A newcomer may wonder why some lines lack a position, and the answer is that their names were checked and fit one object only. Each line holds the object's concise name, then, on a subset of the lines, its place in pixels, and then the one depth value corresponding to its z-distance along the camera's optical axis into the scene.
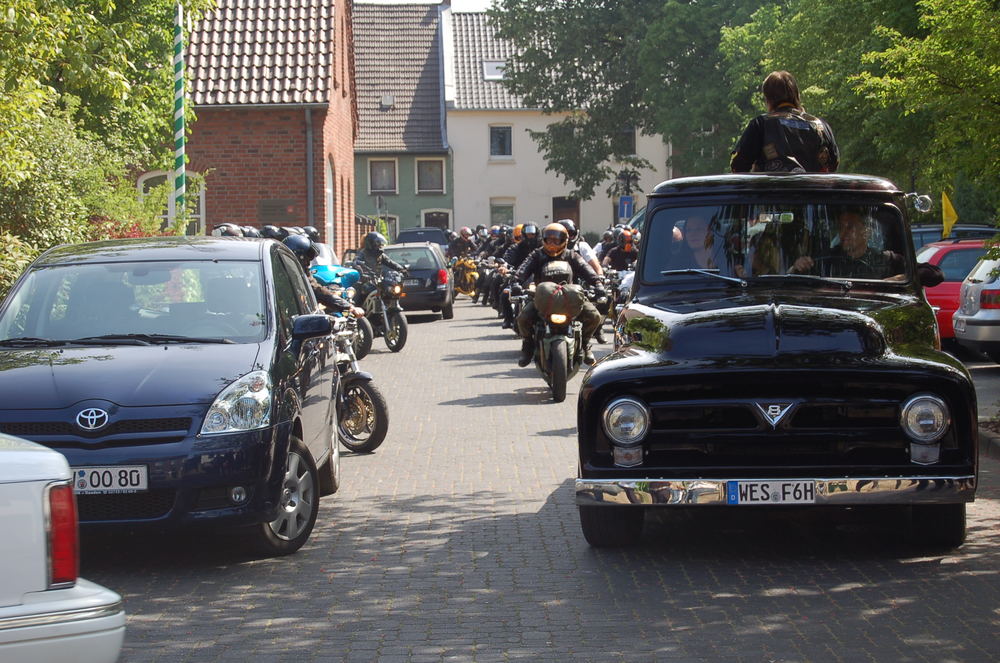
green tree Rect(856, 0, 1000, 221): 10.31
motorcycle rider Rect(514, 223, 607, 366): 15.82
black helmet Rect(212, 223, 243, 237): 15.30
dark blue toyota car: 7.15
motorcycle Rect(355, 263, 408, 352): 22.64
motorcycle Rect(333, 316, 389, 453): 11.55
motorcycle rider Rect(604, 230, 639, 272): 23.62
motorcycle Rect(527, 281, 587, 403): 15.27
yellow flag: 26.42
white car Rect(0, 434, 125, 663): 3.89
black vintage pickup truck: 6.93
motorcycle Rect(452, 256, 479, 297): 40.69
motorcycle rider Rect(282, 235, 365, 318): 12.52
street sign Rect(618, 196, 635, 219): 50.09
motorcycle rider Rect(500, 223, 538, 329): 19.12
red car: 19.41
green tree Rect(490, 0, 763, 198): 52.19
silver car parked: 16.97
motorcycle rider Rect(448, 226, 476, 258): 43.19
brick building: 35.97
